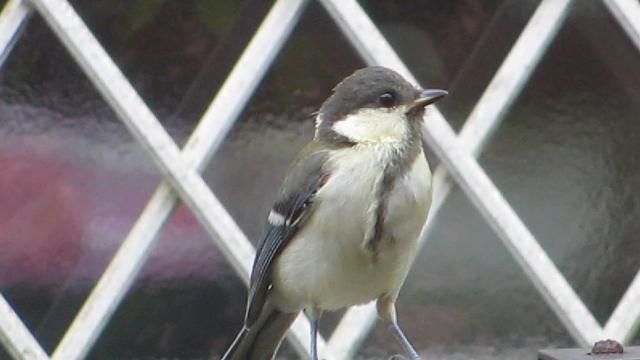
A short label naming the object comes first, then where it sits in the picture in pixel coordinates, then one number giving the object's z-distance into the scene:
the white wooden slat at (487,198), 6.40
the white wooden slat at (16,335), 6.33
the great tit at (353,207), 4.89
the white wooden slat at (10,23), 6.36
